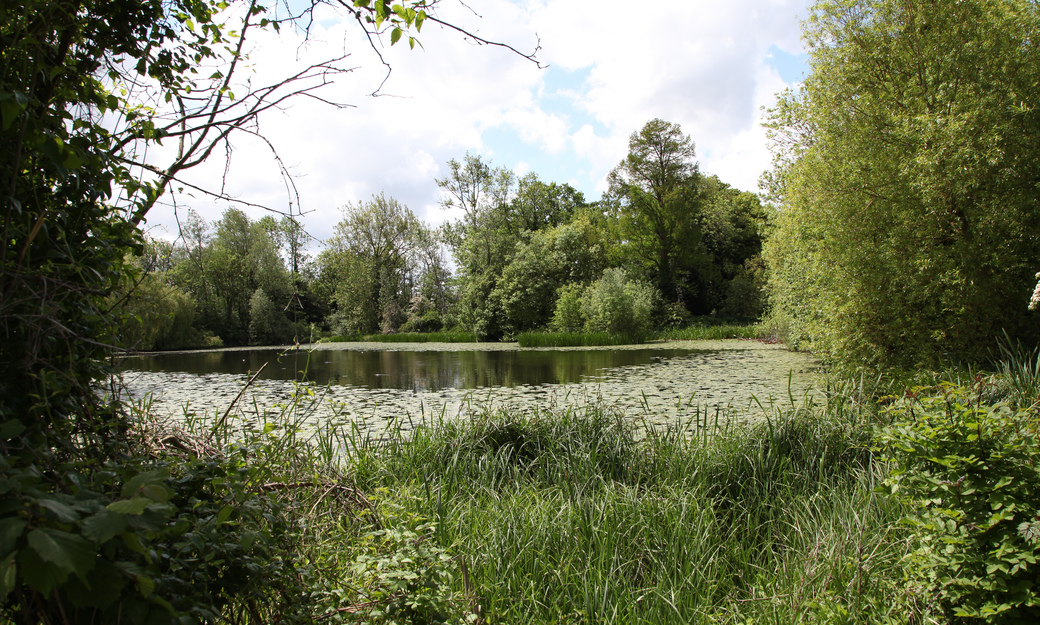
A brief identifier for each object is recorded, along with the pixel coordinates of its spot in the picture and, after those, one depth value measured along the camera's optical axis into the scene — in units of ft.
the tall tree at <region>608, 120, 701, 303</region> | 91.35
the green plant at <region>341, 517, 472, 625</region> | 5.44
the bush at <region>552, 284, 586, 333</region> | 74.13
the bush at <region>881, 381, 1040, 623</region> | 5.78
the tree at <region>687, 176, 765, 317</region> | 92.27
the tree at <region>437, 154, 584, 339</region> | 83.87
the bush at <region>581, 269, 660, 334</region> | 67.21
